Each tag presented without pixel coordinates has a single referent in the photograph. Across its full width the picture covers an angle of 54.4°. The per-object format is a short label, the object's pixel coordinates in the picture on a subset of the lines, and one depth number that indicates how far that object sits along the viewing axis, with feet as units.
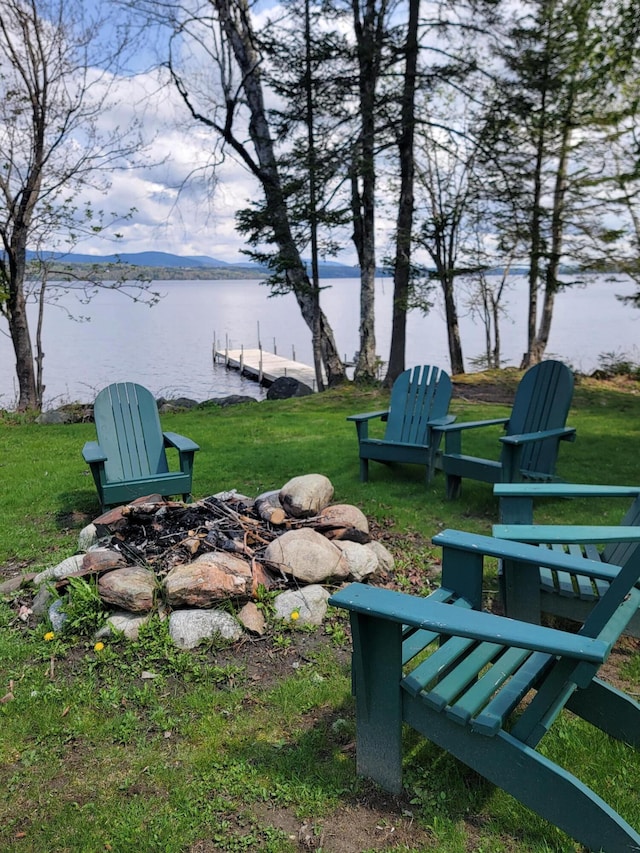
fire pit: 9.43
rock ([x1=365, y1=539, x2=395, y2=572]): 11.44
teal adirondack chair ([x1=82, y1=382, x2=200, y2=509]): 14.29
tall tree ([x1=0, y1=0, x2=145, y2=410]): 33.47
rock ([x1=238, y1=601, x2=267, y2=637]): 9.24
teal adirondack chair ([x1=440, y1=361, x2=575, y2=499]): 14.11
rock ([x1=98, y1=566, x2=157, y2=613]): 9.36
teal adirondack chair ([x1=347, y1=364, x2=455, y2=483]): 16.96
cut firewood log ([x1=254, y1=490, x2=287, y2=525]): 12.12
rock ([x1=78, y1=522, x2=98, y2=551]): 12.13
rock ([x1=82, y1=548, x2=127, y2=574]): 10.08
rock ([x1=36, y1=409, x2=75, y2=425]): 29.25
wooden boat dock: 80.28
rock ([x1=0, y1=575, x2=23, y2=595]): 10.97
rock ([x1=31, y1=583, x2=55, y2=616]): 9.96
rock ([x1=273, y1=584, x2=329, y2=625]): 9.63
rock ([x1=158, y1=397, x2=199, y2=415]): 35.32
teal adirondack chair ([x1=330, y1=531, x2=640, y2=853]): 4.94
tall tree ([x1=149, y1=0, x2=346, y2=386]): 33.73
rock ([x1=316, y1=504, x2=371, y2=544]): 11.71
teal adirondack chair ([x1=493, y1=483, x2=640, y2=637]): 7.12
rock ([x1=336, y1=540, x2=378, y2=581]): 10.80
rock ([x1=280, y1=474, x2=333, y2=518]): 12.50
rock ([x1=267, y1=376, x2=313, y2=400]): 40.37
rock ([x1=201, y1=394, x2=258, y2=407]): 36.26
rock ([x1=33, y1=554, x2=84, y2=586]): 10.66
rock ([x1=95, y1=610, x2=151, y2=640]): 9.13
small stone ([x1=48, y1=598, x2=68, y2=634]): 9.41
